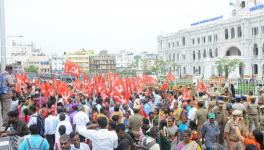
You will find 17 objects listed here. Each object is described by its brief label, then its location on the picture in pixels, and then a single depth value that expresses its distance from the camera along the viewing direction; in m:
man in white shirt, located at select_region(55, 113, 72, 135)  7.84
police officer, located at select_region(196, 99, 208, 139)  9.05
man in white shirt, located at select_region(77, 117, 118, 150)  5.77
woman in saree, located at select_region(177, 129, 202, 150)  6.20
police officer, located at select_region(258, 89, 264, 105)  11.80
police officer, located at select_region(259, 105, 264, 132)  8.14
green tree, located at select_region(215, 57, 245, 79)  51.88
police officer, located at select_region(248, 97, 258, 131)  10.36
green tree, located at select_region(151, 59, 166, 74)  69.31
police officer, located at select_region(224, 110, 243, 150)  7.14
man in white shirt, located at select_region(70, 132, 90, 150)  6.04
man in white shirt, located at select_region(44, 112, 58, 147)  8.45
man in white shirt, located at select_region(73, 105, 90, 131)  8.29
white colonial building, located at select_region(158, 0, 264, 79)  53.34
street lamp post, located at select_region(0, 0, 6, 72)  10.54
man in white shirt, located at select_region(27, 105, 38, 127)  8.26
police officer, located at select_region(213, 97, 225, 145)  9.48
